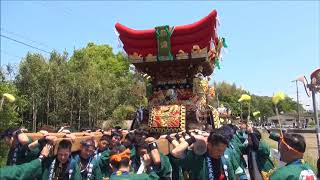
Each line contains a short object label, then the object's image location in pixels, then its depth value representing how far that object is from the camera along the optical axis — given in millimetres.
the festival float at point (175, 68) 5655
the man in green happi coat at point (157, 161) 2266
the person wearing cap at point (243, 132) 3869
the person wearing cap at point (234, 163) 2490
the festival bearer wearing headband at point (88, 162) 2726
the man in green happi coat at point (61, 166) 2548
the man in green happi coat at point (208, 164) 2250
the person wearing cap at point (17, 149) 2823
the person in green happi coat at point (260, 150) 3611
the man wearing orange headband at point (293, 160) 1969
